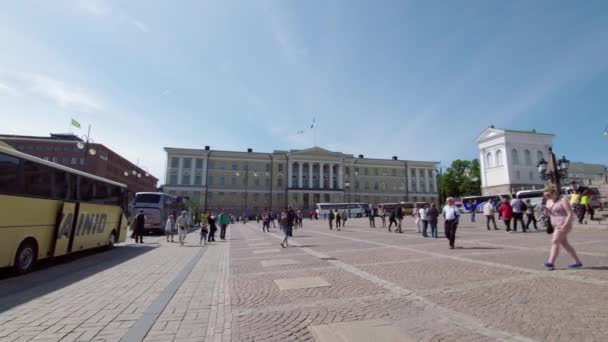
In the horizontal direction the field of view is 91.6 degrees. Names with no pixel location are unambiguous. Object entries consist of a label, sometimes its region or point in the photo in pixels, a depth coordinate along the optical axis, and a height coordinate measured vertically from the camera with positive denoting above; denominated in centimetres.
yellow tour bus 724 -9
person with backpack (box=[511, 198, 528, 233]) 1569 +3
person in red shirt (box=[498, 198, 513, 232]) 1588 -13
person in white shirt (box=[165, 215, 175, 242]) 1761 -103
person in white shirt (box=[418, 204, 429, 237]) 1550 -62
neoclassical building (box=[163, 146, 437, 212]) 7119 +770
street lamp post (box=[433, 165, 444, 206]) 8804 +703
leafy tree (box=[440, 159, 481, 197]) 7775 +823
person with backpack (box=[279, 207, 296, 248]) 1331 -63
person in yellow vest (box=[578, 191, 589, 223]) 1697 +23
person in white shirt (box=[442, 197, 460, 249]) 1041 -35
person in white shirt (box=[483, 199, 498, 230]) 1766 -10
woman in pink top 609 -26
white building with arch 6016 +1062
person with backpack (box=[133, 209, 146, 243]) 1628 -97
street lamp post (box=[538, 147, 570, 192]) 1852 +262
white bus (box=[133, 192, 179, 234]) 2212 +3
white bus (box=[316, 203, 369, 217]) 5541 +12
